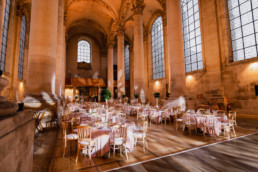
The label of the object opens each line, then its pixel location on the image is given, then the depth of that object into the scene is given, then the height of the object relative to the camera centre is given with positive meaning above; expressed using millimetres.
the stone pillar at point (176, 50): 8555 +2937
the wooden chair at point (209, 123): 4836 -1126
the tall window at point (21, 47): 14328 +5634
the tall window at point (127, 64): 27339 +6475
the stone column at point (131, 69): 25203 +5078
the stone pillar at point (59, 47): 9709 +3937
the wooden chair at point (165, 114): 7224 -1123
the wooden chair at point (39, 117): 4684 -788
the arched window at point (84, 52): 26419 +9138
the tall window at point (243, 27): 9117 +4877
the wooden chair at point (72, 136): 3632 -1146
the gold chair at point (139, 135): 3816 -1194
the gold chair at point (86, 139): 3199 -1086
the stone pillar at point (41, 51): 5289 +1923
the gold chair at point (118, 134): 3439 -1062
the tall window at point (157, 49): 18228 +6582
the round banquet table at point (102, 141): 3344 -1219
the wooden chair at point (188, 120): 5306 -1140
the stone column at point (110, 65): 20422 +4888
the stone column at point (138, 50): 12805 +4506
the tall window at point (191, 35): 12750 +6046
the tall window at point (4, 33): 11125 +5555
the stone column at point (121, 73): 17484 +2913
